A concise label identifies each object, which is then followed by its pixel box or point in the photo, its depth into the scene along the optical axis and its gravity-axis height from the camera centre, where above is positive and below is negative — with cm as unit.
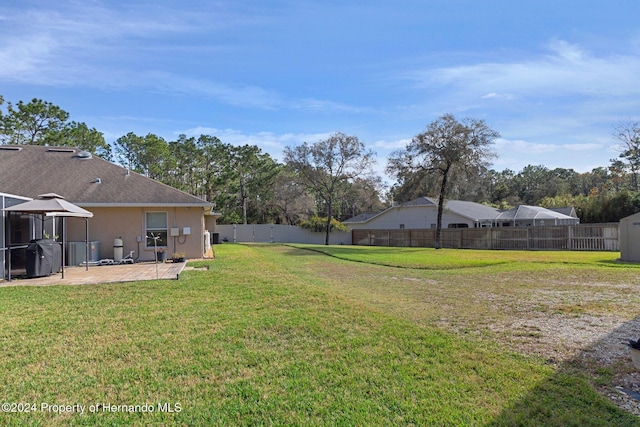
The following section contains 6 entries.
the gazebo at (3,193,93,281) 940 +48
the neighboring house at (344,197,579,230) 3409 +64
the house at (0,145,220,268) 1431 +91
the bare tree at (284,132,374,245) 3550 +603
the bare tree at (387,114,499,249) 2742 +511
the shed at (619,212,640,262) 1645 -71
